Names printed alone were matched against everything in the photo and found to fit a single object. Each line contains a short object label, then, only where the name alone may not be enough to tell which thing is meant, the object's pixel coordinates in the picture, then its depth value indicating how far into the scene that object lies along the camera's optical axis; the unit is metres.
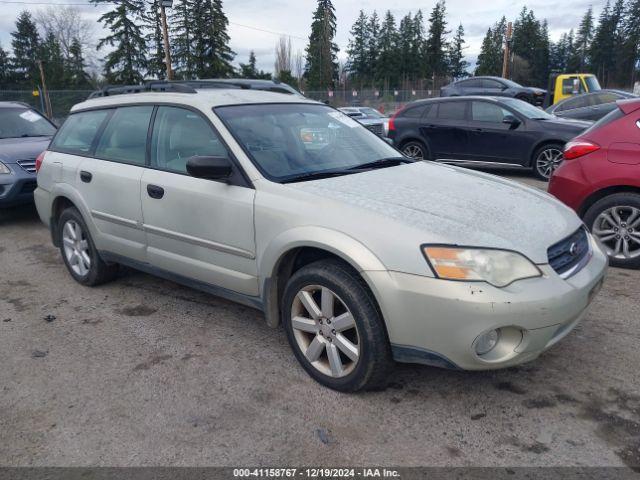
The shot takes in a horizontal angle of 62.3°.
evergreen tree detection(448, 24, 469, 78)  84.15
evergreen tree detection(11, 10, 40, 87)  56.69
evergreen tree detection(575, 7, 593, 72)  92.38
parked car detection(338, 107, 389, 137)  18.41
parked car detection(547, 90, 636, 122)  12.41
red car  4.70
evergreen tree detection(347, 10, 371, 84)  79.62
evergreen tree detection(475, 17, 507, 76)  83.81
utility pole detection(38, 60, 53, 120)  23.19
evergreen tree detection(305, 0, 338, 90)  67.06
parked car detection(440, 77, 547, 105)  18.36
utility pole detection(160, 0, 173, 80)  21.59
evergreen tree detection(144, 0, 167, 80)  45.38
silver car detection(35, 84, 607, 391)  2.55
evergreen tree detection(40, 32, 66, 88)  53.66
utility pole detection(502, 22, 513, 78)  29.74
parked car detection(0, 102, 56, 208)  6.94
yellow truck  18.77
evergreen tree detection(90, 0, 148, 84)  44.28
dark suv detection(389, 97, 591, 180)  9.27
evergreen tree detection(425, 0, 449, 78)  81.19
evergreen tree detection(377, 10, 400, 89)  76.88
